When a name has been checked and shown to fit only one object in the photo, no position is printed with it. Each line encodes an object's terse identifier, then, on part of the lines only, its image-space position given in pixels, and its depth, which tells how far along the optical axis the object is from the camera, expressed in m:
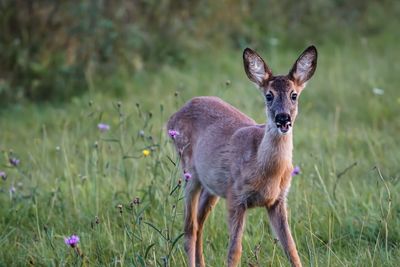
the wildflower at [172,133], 9.51
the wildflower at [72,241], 8.35
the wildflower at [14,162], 12.11
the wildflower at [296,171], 11.70
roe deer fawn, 9.81
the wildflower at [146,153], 11.50
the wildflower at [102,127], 12.49
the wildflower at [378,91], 17.23
